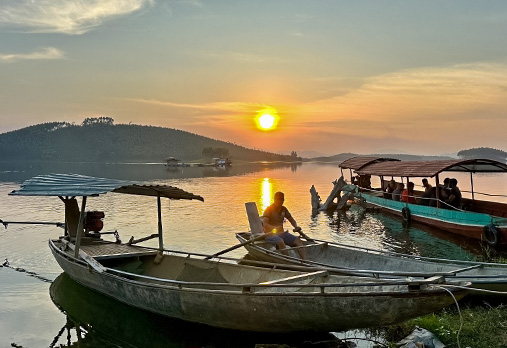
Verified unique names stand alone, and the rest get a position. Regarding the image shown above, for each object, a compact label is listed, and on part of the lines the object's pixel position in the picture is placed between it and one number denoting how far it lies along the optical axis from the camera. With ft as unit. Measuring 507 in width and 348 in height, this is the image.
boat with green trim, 59.52
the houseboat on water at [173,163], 392.47
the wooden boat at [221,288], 23.53
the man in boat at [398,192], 90.27
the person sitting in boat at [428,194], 76.23
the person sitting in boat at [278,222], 43.85
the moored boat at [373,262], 30.25
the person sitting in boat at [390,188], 96.02
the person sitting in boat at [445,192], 72.90
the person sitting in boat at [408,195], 84.07
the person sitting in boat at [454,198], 71.41
